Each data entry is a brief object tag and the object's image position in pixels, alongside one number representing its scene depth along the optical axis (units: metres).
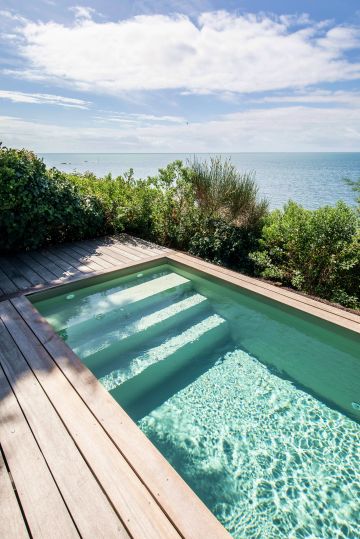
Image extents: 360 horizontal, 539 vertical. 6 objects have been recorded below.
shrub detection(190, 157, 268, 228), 5.71
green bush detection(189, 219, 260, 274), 5.50
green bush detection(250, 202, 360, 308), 4.36
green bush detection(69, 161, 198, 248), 5.81
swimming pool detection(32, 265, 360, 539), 1.71
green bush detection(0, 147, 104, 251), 4.32
